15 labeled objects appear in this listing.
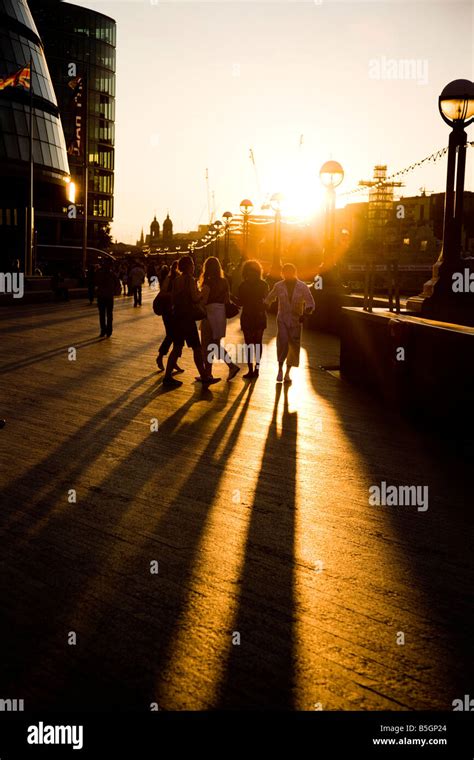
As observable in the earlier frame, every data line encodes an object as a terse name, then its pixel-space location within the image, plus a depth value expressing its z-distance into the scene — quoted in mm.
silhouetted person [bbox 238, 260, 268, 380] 13672
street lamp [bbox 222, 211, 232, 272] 40438
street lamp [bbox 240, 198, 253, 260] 37938
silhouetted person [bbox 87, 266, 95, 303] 35375
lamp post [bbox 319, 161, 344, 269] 21594
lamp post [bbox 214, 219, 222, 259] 46156
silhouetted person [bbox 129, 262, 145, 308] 33500
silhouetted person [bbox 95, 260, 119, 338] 17953
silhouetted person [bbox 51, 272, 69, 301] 36625
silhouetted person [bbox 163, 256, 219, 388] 12031
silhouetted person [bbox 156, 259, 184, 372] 12909
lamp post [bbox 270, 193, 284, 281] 31641
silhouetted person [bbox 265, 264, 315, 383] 12492
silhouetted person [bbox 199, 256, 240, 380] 12609
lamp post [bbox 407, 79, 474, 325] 11531
